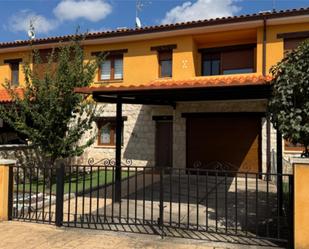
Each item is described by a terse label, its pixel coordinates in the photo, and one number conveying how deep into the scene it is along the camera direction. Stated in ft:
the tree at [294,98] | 13.66
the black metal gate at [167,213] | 14.77
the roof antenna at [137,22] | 43.01
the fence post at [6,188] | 16.72
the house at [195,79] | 31.81
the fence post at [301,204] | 12.38
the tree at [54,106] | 26.66
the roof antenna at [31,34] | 40.50
